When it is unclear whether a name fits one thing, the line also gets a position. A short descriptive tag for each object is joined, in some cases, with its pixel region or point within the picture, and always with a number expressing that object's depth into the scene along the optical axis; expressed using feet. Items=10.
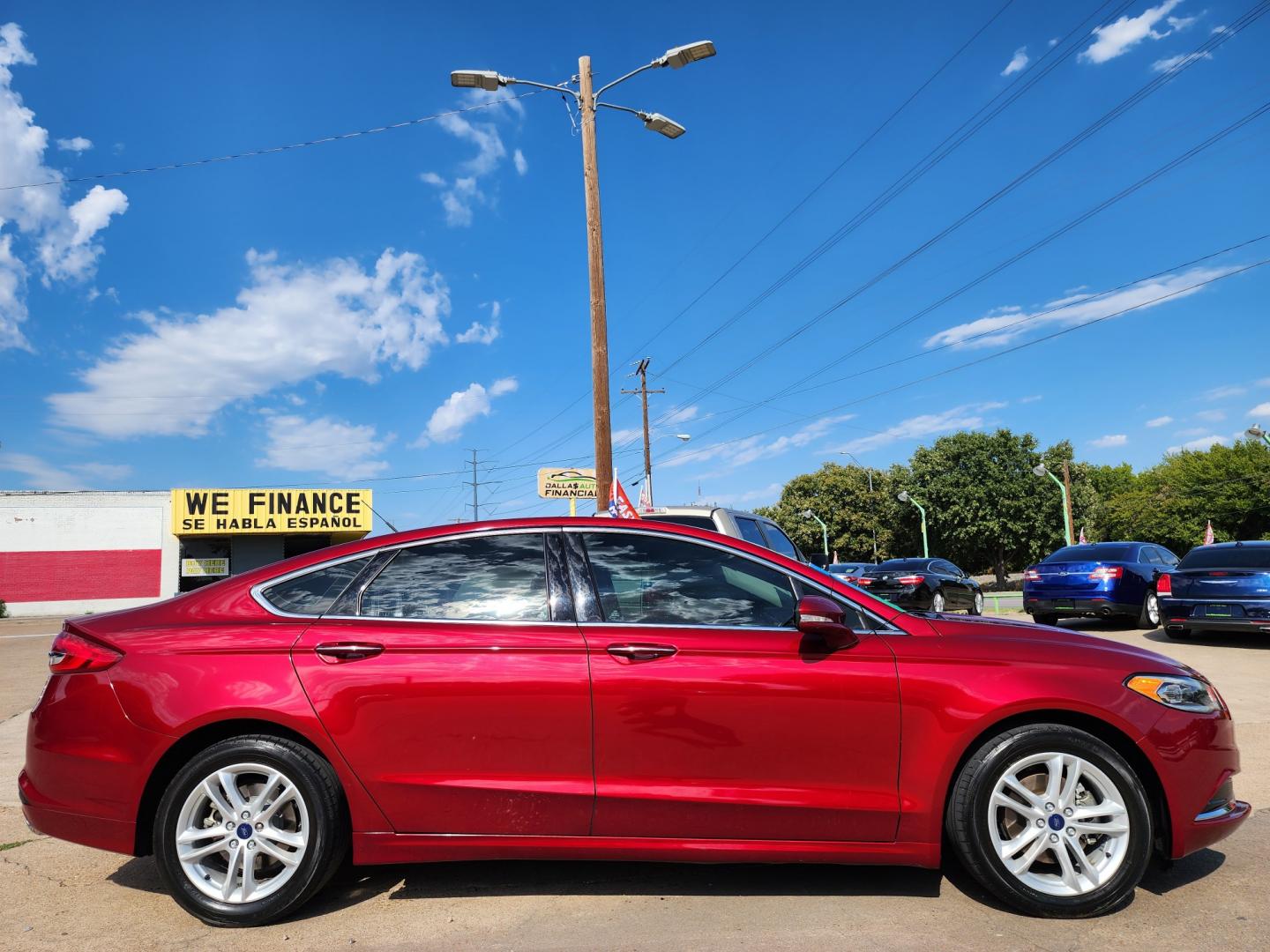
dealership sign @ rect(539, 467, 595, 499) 137.08
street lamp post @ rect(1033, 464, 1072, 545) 110.72
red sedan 10.73
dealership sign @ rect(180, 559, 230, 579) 126.41
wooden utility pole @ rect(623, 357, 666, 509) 132.77
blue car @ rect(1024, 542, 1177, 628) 45.65
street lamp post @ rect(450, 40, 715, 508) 38.83
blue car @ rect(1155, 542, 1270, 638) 36.96
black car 61.21
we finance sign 121.90
